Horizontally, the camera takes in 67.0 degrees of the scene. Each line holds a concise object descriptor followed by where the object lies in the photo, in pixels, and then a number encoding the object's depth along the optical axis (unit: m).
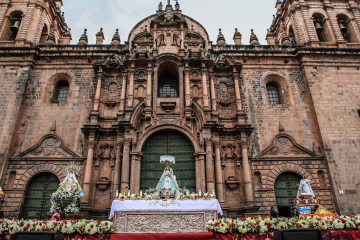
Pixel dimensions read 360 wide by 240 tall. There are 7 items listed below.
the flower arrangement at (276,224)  8.91
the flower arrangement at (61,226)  8.89
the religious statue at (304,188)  13.42
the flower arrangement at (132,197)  11.09
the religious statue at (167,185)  11.64
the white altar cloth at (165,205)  10.34
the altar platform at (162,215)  10.08
